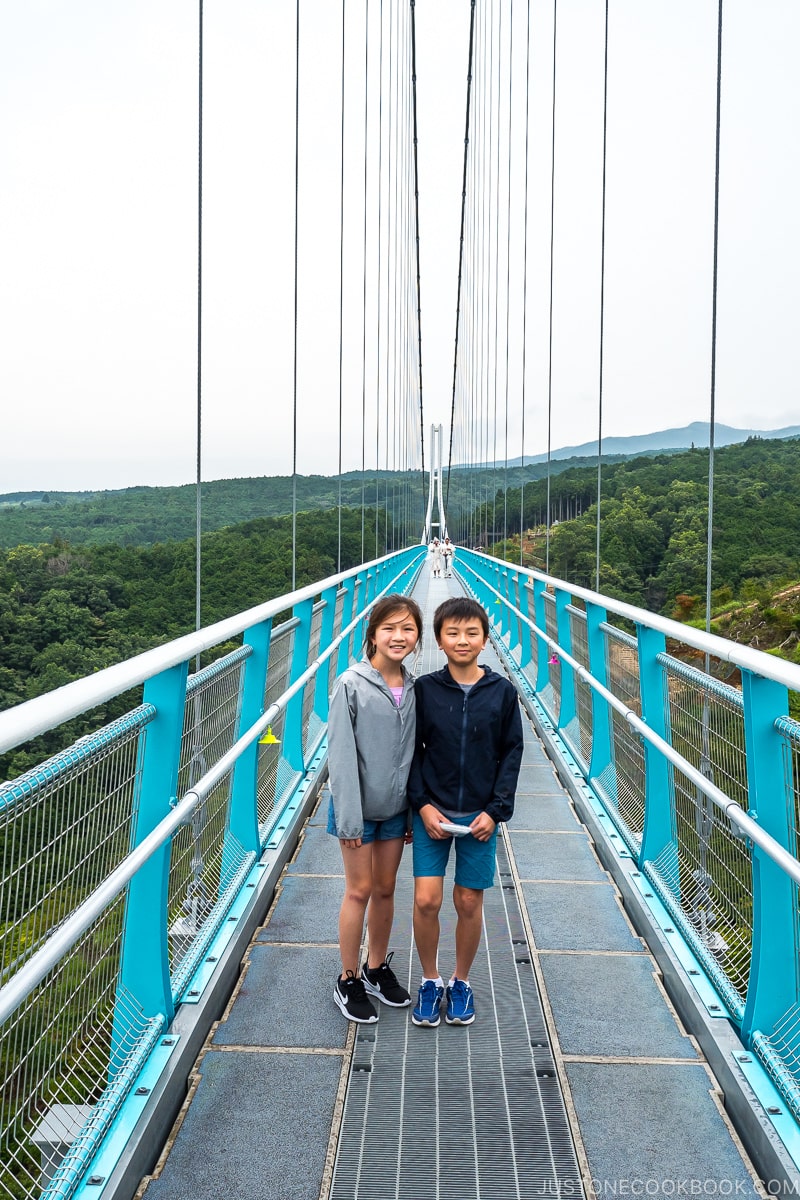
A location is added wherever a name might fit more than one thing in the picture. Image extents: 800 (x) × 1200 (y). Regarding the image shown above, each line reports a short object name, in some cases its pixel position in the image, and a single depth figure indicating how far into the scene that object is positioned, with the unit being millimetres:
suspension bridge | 1609
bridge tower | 59247
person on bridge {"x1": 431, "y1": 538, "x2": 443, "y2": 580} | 28353
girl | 2293
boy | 2289
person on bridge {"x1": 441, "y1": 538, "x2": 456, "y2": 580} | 29191
